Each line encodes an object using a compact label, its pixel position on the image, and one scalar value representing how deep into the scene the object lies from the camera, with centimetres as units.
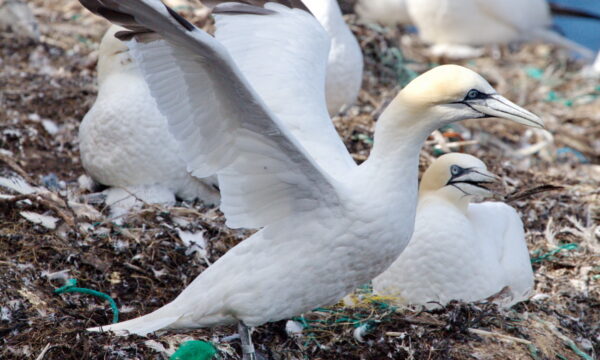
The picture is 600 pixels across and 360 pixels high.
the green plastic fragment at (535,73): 1677
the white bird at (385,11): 1734
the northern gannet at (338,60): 1104
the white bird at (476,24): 1830
